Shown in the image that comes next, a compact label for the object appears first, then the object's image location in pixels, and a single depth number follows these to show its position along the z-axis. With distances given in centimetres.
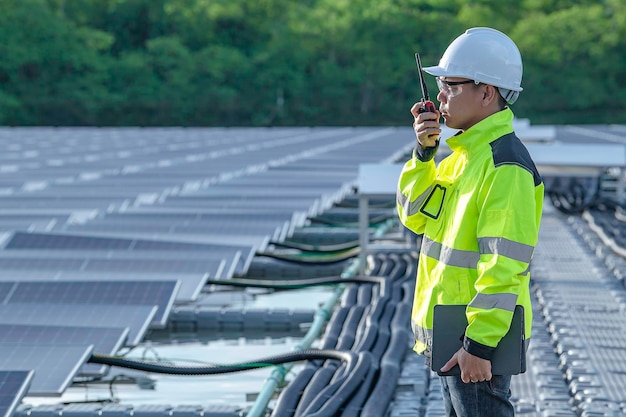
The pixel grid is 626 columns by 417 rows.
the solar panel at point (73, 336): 1424
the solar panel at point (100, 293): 1675
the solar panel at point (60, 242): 2187
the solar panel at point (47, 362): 1222
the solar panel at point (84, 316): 1545
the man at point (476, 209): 715
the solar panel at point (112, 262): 1995
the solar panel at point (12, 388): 1103
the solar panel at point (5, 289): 1695
